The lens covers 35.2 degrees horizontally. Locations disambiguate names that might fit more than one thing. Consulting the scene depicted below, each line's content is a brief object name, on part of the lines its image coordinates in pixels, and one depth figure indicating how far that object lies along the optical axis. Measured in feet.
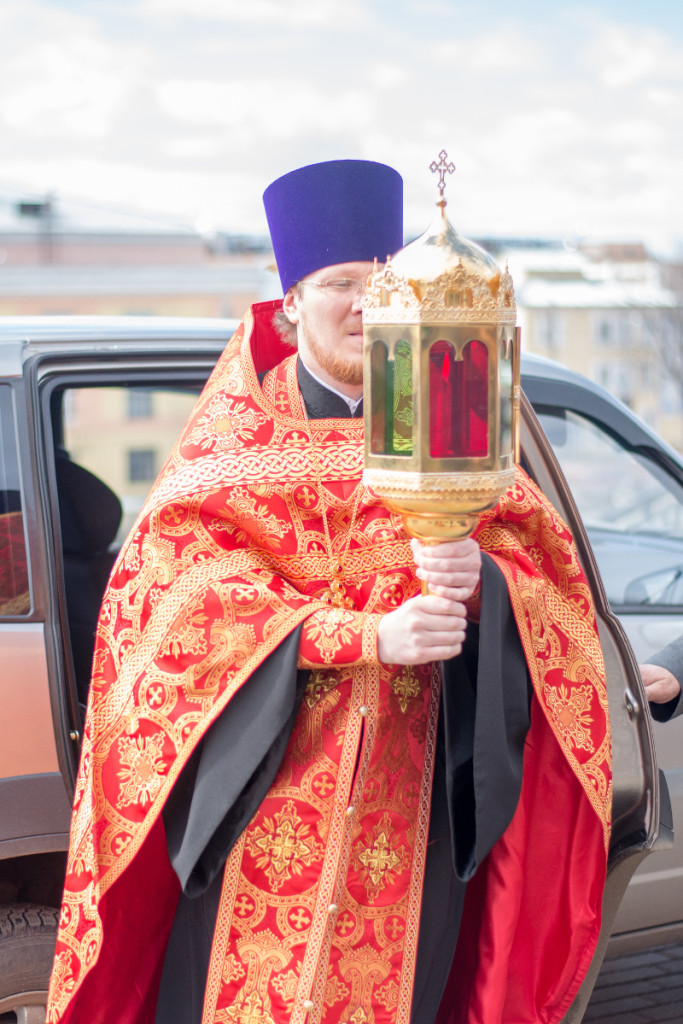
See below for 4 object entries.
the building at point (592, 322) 135.44
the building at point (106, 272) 120.26
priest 6.53
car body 7.78
